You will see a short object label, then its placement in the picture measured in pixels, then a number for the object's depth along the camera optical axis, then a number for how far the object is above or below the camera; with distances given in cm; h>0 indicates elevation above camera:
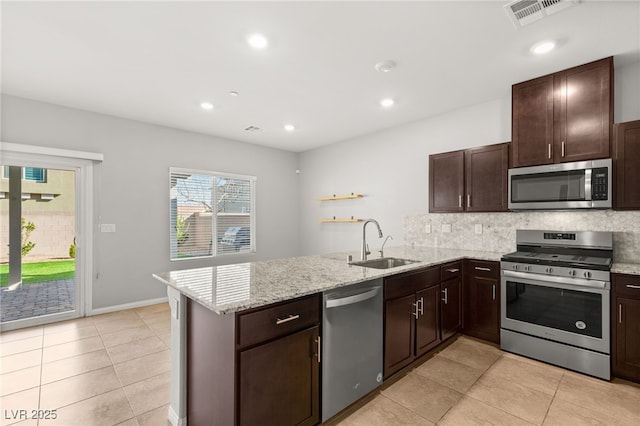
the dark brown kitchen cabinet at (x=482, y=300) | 308 -92
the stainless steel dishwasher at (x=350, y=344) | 186 -88
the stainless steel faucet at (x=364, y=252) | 285 -37
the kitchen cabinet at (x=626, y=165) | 251 +42
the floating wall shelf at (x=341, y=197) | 518 +31
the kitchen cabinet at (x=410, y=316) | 232 -88
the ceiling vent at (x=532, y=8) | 199 +141
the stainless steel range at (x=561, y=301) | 247 -79
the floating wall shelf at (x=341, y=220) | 523 -11
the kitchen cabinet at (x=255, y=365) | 147 -82
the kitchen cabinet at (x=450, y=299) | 298 -90
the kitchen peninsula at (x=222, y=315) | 148 -57
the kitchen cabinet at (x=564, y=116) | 266 +95
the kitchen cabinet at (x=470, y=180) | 330 +40
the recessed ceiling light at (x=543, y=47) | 246 +141
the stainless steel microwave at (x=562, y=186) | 262 +26
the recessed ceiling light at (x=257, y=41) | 237 +142
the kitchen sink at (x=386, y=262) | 299 -51
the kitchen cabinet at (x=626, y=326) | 234 -90
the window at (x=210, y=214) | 484 +0
